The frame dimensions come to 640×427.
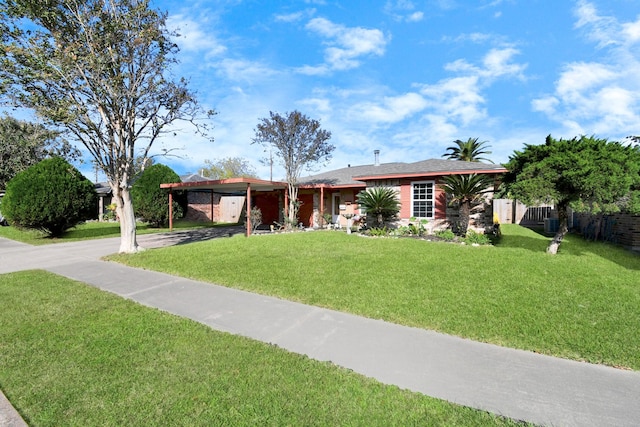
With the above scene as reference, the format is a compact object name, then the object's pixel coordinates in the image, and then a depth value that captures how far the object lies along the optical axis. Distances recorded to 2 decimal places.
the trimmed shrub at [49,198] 12.66
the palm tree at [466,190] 10.60
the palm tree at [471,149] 30.05
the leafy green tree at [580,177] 7.08
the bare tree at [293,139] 16.33
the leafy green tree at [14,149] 25.61
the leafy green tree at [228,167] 48.19
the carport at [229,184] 12.37
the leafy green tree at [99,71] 7.86
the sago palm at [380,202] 12.20
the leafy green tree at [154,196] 17.97
